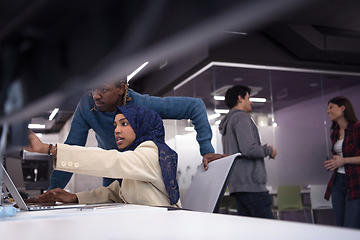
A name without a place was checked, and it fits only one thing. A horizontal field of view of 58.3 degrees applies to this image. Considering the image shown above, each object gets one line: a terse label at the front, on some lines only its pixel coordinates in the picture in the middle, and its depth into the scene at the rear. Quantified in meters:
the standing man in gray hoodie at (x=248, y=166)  2.16
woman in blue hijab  0.94
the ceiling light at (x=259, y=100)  5.17
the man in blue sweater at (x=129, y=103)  1.58
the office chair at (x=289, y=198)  4.24
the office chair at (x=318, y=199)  4.33
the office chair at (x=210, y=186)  1.08
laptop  0.86
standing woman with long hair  2.33
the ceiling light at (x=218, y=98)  4.84
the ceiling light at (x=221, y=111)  4.81
